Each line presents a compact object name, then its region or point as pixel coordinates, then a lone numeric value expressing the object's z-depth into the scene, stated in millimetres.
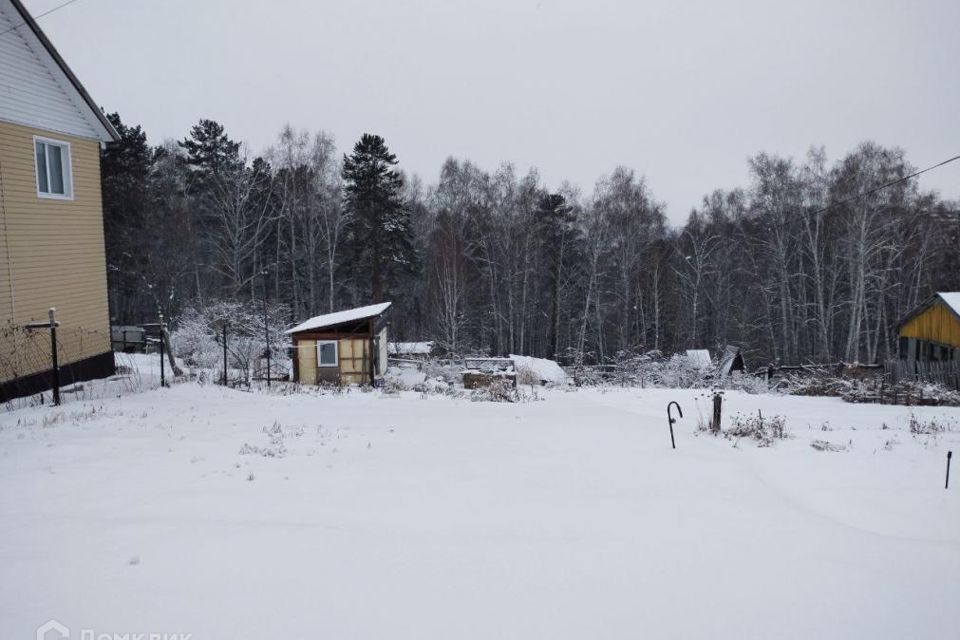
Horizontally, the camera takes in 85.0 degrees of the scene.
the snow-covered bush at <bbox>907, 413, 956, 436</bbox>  8469
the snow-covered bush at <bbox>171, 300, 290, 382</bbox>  20594
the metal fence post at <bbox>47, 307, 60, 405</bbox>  9078
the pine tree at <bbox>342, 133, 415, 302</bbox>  28859
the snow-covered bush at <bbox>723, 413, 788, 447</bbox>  7531
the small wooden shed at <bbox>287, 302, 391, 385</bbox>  18562
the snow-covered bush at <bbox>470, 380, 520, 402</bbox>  12242
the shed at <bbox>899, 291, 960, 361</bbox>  17656
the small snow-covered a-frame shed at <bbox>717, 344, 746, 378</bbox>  22419
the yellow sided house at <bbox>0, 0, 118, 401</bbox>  10773
